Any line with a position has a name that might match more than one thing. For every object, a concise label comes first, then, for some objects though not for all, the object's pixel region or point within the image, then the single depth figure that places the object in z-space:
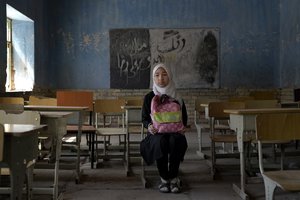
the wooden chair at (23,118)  3.11
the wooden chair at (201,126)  6.21
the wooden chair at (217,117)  4.72
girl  4.06
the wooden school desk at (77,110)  4.33
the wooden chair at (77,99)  5.99
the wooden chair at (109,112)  5.44
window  8.33
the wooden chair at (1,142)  2.18
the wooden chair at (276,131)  2.55
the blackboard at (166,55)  9.95
